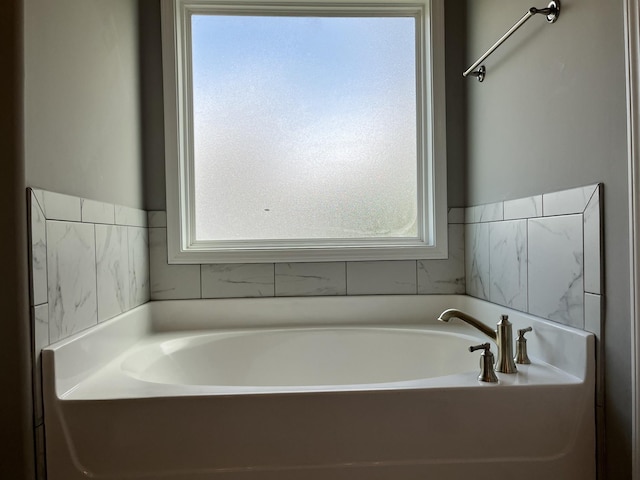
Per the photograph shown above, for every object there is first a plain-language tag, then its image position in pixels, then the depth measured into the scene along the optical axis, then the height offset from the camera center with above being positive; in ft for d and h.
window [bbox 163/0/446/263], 7.45 +1.74
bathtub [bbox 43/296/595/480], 4.03 -1.61
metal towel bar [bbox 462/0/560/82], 4.75 +2.26
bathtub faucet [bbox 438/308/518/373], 4.67 -1.03
